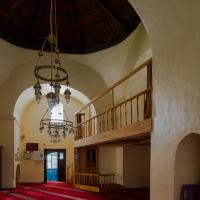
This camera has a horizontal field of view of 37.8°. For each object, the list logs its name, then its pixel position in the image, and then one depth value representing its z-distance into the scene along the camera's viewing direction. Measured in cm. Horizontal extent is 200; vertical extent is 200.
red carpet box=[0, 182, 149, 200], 975
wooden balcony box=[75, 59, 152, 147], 624
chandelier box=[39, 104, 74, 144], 959
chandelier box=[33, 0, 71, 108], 618
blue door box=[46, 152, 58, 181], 1783
